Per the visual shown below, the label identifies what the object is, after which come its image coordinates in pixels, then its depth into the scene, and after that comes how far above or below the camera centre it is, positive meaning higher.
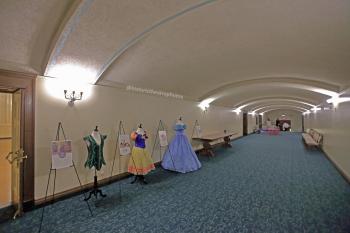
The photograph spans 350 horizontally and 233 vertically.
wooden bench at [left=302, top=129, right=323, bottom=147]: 8.11 -1.18
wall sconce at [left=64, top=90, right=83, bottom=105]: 3.14 +0.40
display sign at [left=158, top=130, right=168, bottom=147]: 4.87 -0.56
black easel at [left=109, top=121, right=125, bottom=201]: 4.04 -0.34
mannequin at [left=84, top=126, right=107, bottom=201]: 3.02 -0.58
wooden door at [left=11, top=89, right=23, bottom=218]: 2.63 -0.53
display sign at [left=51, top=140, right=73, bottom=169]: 2.85 -0.58
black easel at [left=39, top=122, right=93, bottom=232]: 2.94 -0.32
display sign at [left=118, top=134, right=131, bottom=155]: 3.75 -0.56
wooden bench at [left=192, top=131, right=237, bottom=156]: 6.68 -0.94
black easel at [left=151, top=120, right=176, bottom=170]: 5.19 -0.62
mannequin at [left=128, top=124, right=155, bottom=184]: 3.89 -0.89
